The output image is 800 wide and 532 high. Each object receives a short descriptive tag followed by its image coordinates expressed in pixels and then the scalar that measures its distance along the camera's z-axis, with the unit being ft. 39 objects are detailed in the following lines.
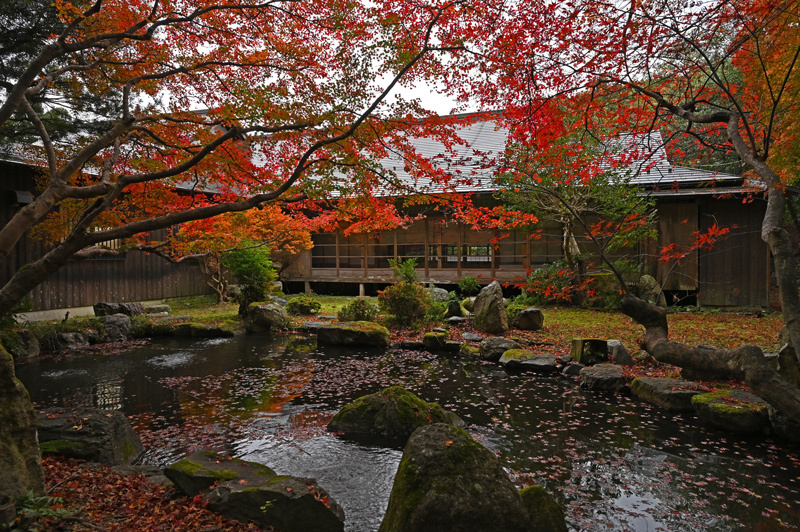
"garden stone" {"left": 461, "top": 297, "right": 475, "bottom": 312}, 46.30
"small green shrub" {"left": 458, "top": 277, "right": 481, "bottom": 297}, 51.72
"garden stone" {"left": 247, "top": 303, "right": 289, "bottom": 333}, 42.86
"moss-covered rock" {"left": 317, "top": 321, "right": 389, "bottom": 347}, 35.63
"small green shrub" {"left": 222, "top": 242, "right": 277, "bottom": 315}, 46.80
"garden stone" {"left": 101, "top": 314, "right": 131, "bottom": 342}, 39.21
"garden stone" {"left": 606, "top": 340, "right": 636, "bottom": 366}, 27.02
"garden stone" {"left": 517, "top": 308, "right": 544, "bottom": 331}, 37.32
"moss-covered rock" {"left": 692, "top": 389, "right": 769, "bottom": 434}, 17.81
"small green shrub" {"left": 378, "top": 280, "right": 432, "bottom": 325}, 39.55
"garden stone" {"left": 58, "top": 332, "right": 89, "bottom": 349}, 35.65
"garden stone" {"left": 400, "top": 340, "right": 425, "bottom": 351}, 34.83
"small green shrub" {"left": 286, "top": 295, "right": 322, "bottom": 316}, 49.14
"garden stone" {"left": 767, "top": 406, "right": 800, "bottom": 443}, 16.93
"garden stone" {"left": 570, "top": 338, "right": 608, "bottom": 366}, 27.61
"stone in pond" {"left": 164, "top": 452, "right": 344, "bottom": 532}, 11.34
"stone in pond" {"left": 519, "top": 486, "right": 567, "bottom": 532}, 10.47
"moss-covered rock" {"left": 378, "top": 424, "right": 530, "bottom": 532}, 9.32
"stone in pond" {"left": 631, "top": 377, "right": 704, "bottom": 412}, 20.62
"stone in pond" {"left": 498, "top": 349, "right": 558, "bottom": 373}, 27.71
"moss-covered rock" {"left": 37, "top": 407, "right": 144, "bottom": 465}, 14.79
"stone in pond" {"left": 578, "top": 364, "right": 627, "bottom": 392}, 23.54
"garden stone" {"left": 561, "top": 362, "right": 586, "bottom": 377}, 26.59
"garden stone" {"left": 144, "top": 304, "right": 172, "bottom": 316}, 48.98
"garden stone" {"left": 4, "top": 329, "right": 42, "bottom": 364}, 30.91
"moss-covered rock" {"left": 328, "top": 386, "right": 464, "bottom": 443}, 18.54
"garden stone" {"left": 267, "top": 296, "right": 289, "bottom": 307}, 53.07
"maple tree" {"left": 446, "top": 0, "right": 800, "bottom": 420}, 14.46
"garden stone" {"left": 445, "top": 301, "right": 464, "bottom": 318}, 43.96
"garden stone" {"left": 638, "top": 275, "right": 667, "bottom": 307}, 43.35
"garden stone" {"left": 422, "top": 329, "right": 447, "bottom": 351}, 34.09
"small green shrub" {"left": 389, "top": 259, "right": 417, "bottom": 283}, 39.58
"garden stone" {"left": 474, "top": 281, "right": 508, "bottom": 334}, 37.19
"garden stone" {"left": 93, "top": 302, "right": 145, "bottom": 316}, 44.34
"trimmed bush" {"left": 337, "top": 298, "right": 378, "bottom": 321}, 41.93
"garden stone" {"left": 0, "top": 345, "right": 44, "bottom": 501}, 10.02
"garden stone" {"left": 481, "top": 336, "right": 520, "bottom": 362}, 30.83
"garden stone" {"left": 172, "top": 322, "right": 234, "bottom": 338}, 40.81
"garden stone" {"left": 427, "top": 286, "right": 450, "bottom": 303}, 48.98
